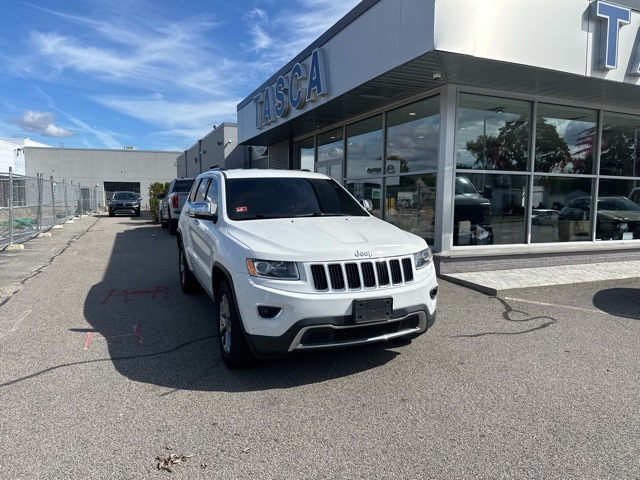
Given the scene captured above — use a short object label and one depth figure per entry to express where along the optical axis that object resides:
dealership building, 7.05
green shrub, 22.45
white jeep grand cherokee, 3.50
